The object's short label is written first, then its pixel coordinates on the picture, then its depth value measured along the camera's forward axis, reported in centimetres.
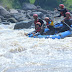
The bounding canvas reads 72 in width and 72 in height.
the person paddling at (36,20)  1460
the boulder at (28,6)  5811
